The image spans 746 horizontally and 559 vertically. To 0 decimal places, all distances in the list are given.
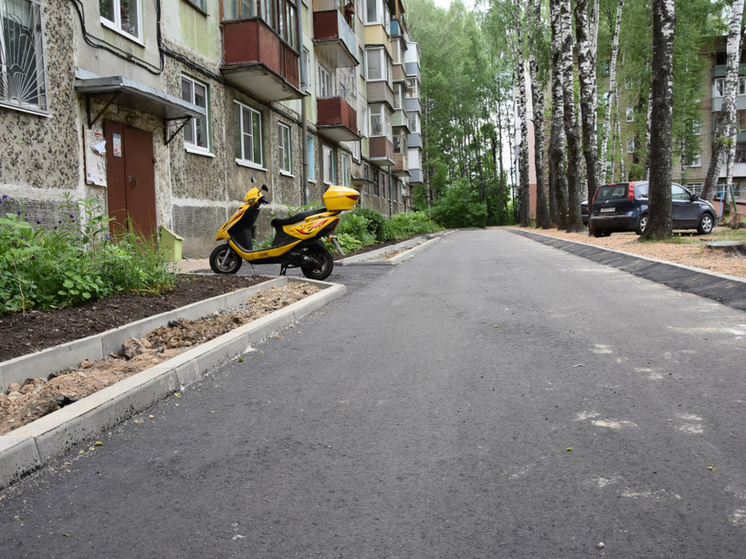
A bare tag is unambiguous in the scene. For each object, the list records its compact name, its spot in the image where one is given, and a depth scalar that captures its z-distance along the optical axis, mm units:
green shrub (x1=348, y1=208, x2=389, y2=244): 19922
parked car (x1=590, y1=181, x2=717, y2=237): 19234
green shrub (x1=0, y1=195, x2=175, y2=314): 5359
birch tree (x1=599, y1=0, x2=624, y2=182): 33000
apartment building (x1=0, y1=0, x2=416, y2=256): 9898
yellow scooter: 9555
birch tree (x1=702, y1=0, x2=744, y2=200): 23438
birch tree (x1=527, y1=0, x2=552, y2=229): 32875
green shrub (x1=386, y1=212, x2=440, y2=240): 24403
